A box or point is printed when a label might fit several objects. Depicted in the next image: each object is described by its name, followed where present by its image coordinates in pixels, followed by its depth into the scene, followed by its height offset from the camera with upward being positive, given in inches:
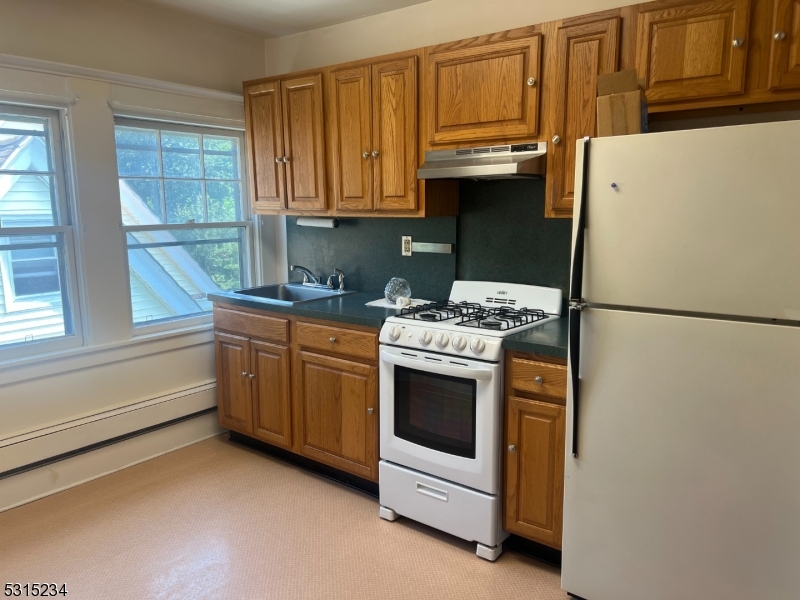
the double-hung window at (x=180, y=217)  129.8 +2.9
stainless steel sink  144.2 -16.5
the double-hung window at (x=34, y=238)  109.5 -1.9
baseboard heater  110.0 -43.4
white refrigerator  63.2 -16.9
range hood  93.7 +11.3
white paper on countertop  118.5 -16.0
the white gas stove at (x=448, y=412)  90.4 -31.3
